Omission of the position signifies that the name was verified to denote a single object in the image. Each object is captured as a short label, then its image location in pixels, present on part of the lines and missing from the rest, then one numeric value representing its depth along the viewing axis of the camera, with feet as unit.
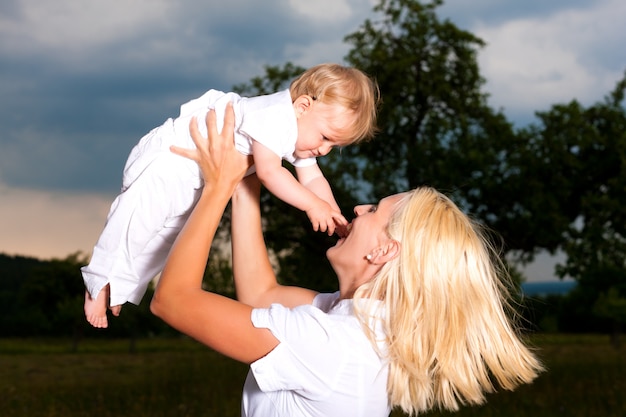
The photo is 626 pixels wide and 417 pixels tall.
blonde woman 6.88
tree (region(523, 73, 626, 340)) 28.91
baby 8.59
